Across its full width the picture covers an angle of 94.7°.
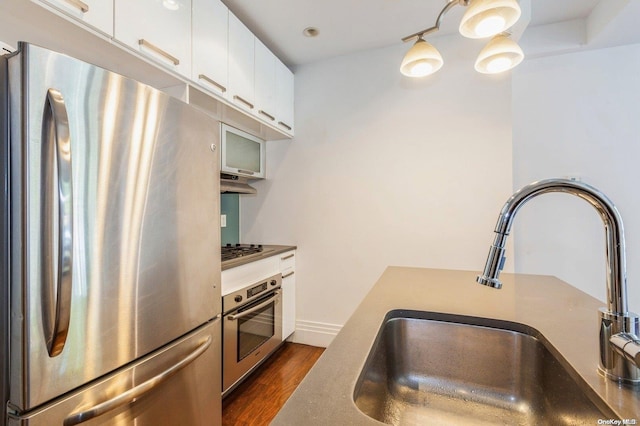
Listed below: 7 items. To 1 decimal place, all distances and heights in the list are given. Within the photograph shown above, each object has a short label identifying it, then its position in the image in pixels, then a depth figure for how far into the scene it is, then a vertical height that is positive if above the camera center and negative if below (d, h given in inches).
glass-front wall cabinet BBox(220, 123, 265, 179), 85.7 +20.8
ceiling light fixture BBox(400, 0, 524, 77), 41.6 +28.9
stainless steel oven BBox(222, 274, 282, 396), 69.3 -29.8
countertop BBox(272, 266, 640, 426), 19.0 -12.1
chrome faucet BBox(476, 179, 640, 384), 20.7 -6.4
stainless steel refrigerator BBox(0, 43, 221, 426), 31.3 -3.7
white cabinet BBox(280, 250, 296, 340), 99.3 -26.4
